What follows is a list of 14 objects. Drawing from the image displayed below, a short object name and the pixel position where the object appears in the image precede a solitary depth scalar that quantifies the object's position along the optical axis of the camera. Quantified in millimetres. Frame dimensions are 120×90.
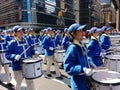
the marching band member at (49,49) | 3625
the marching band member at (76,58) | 1440
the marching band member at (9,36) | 4716
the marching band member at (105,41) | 3226
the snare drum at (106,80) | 1361
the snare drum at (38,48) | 5207
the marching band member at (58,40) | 5084
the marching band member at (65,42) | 4288
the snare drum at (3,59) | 3177
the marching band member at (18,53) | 2266
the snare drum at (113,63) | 2145
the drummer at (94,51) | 2489
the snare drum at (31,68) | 2209
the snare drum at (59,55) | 3415
